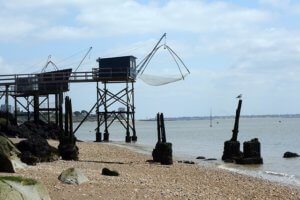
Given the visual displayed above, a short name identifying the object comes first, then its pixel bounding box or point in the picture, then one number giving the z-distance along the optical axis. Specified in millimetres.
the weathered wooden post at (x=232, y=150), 28441
